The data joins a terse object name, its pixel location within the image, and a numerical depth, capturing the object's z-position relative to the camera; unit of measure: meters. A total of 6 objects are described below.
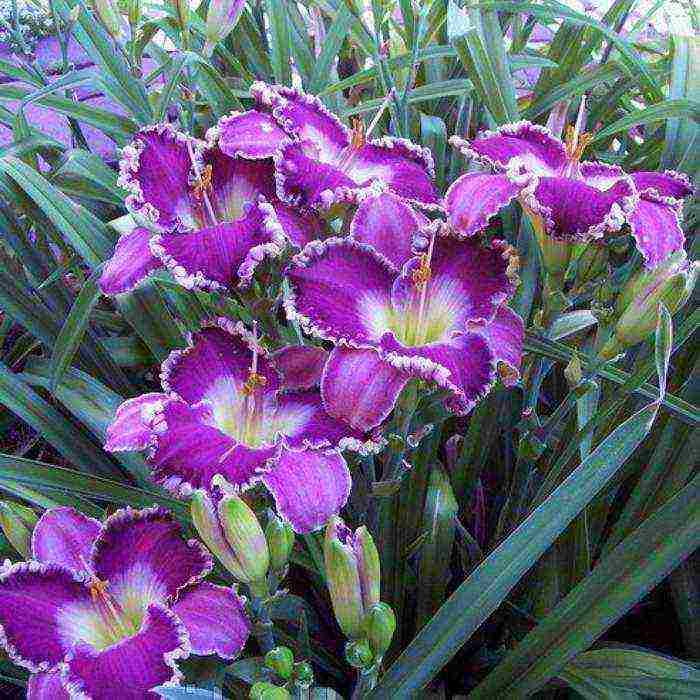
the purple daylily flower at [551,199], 0.57
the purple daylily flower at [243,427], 0.52
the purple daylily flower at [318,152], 0.58
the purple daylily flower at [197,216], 0.54
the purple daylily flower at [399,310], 0.53
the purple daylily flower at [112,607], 0.51
